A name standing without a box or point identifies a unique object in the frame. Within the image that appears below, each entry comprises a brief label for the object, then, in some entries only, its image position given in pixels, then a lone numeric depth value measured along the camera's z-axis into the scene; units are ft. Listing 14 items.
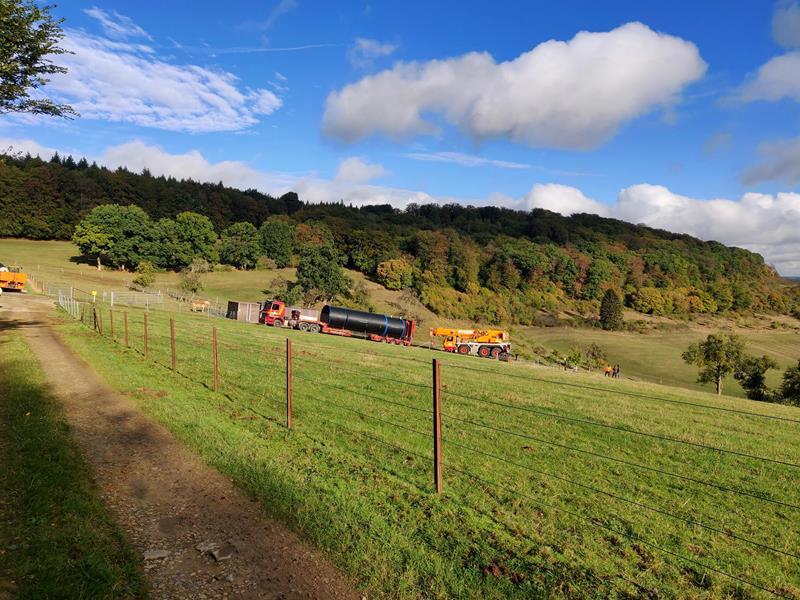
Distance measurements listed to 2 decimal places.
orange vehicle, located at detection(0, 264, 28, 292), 146.51
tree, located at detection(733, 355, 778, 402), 149.69
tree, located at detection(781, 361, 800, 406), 133.90
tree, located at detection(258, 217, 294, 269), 372.31
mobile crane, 157.99
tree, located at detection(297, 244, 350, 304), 246.06
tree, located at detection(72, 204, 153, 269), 272.31
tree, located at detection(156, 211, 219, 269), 293.64
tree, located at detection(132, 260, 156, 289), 228.02
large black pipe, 153.99
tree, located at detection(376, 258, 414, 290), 347.97
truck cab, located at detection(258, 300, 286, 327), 158.40
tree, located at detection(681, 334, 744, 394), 152.46
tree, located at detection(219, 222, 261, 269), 345.92
